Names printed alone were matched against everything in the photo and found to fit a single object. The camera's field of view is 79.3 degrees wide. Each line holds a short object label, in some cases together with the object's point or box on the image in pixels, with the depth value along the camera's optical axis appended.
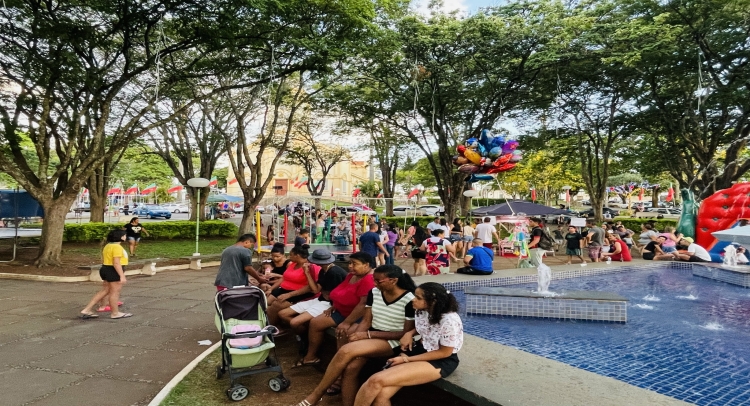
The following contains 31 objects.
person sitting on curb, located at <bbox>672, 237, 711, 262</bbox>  12.51
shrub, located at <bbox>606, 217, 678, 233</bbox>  23.94
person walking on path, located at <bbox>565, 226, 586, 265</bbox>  12.95
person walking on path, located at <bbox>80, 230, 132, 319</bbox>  6.94
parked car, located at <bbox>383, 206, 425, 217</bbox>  45.78
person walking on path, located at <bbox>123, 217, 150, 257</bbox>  14.12
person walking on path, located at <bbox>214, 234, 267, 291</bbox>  6.13
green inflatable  16.64
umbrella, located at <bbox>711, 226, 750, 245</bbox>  8.34
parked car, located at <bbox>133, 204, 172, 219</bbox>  37.94
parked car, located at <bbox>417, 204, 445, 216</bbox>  41.25
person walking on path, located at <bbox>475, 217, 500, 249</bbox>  12.94
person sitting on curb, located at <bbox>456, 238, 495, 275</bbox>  9.49
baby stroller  4.34
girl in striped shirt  3.92
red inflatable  14.40
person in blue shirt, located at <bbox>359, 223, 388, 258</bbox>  9.91
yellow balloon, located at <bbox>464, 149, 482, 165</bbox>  11.00
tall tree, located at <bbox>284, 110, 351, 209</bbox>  27.59
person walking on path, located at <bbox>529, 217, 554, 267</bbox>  10.90
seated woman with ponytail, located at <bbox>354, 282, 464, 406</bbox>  3.44
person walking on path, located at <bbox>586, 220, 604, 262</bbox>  12.74
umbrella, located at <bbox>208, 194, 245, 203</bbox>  31.90
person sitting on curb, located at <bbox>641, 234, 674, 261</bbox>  13.12
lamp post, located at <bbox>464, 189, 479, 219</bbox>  19.92
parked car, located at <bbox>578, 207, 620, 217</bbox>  39.08
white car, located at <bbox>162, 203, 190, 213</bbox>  45.26
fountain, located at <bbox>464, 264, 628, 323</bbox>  6.77
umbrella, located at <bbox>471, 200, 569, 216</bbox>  17.75
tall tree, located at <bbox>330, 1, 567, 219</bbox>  15.73
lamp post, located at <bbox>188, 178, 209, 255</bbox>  13.90
